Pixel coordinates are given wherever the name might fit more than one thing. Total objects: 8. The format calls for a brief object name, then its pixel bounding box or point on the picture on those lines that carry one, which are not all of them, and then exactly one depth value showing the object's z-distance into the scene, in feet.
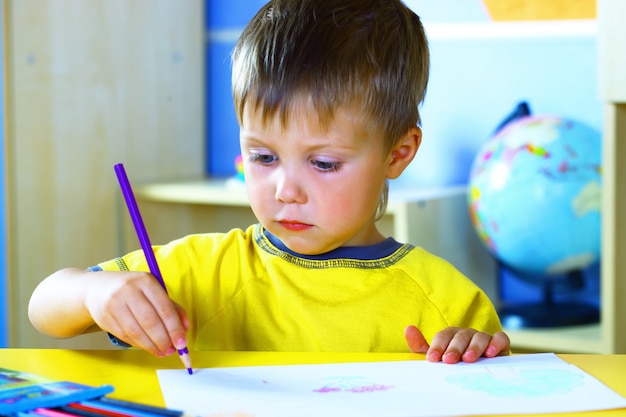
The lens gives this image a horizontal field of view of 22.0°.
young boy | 4.27
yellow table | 3.59
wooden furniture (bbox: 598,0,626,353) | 6.43
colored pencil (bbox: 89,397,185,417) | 3.32
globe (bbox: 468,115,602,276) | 7.12
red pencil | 3.30
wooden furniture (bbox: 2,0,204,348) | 7.32
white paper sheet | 3.43
